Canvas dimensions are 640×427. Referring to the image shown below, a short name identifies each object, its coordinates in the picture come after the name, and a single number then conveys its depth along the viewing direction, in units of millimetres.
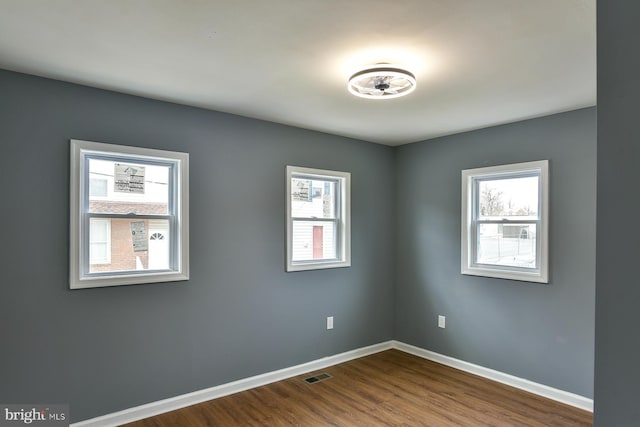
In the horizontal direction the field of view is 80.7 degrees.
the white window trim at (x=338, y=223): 3867
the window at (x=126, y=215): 2750
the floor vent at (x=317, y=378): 3713
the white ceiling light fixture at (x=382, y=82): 2395
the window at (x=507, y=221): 3520
